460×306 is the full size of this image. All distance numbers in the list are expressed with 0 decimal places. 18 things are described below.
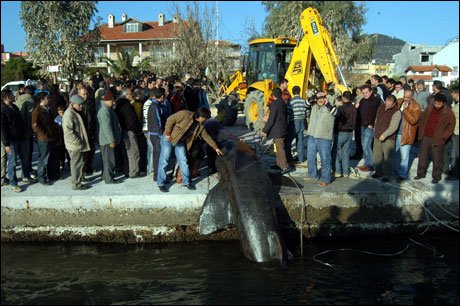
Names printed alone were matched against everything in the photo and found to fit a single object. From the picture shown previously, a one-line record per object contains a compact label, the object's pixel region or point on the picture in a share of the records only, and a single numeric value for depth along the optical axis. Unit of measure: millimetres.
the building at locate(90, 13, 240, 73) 30528
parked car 21109
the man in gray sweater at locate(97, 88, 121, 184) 7910
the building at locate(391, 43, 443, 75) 57406
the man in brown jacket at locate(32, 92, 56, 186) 7906
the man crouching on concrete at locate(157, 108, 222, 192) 7832
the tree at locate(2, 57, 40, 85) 30453
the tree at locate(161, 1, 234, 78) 27797
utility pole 27628
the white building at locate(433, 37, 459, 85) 44006
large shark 6398
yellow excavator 12328
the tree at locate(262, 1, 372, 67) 29062
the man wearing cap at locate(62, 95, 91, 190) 7621
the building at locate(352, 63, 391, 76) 39025
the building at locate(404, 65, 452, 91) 44122
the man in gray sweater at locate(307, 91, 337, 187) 8195
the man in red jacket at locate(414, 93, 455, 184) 8219
